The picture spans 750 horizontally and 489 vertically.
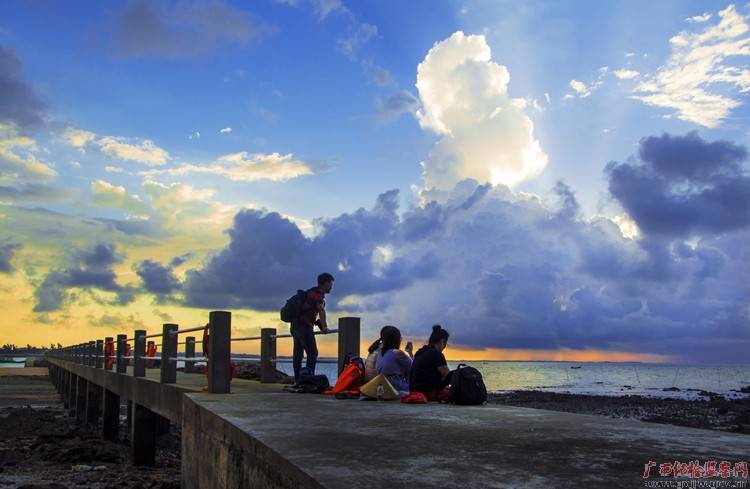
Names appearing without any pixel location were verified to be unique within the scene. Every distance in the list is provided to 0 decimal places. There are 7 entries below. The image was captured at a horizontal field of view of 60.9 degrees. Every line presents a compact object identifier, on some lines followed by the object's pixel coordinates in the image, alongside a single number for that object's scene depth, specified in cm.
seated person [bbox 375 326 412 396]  867
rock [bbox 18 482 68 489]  992
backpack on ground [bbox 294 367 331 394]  952
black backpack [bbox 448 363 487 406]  798
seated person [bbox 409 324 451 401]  861
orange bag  867
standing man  1024
